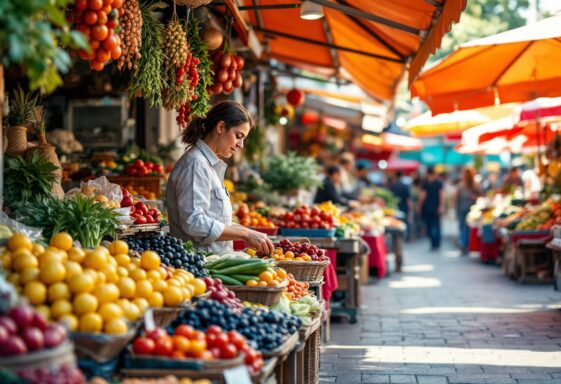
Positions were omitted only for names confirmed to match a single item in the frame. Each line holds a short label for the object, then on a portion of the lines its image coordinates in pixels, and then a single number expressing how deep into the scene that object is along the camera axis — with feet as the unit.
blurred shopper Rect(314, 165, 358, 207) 41.57
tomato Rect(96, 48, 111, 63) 13.73
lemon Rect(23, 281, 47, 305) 10.94
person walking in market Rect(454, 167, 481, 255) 66.54
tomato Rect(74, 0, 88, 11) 12.91
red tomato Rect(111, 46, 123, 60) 13.80
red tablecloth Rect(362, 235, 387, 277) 40.52
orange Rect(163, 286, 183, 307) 12.87
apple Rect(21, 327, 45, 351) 9.08
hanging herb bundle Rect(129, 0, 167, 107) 17.26
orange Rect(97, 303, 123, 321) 11.21
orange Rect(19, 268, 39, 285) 11.28
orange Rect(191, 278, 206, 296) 14.11
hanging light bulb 25.30
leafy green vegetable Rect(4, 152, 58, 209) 16.57
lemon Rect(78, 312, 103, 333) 10.87
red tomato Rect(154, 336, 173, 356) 11.07
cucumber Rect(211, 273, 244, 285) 15.83
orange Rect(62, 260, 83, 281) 11.52
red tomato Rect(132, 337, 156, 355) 11.04
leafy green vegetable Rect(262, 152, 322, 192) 39.11
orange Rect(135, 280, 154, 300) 12.61
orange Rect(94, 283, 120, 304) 11.55
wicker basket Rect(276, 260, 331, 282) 18.99
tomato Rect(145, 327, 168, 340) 11.32
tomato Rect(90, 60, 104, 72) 13.91
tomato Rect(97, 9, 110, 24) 13.17
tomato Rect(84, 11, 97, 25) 13.08
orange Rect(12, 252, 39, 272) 11.49
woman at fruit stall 17.35
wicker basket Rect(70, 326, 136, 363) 10.59
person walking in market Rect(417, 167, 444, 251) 67.36
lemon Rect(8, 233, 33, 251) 12.22
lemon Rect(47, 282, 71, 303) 11.13
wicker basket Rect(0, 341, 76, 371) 8.73
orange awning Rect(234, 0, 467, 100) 25.03
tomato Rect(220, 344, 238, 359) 11.34
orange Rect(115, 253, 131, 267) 13.43
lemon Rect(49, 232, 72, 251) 13.03
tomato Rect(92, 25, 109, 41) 13.29
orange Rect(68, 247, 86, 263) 12.63
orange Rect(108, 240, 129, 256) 13.99
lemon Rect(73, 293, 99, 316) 11.05
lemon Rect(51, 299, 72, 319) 10.89
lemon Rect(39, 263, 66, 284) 11.29
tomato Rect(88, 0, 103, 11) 12.96
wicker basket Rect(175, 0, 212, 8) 18.72
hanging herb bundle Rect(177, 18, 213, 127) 20.27
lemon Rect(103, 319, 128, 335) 10.96
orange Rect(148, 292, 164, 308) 12.61
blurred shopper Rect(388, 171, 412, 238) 73.97
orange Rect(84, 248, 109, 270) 12.43
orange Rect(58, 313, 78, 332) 10.64
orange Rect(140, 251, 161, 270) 13.79
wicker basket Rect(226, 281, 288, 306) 15.25
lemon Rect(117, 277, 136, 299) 12.31
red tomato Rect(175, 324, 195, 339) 11.71
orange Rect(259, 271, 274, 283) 15.81
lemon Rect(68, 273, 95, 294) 11.32
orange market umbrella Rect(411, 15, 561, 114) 31.14
